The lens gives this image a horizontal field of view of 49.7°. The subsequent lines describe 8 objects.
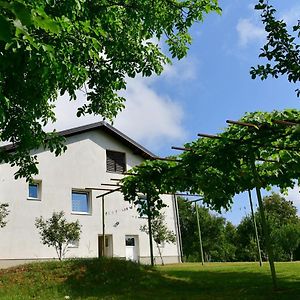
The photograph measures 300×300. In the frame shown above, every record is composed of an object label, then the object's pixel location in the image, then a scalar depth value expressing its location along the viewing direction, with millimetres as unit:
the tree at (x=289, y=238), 25222
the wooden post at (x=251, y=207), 12908
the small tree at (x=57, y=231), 15079
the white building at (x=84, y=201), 15853
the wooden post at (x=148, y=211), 11757
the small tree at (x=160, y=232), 18198
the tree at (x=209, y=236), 31646
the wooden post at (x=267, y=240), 7883
